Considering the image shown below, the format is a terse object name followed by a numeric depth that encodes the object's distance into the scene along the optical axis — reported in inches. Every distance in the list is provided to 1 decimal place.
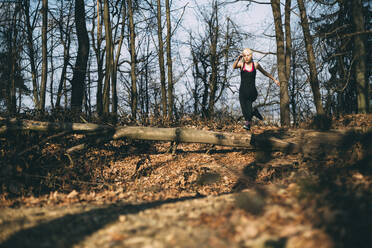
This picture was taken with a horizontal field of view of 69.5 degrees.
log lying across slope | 238.1
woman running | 294.0
